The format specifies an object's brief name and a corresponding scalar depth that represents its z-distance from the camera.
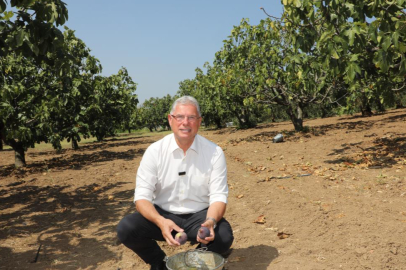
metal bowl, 3.18
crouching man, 3.40
